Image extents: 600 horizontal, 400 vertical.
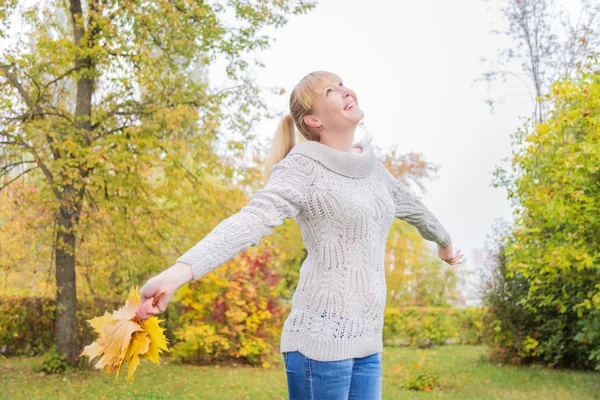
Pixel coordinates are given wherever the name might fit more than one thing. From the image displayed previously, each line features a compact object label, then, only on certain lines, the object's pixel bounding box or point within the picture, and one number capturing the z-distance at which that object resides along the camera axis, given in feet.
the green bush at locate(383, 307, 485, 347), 50.08
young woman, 6.86
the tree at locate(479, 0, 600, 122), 42.37
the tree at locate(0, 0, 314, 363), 27.17
